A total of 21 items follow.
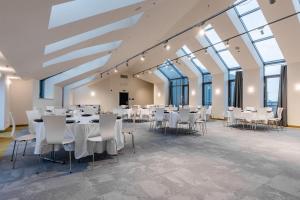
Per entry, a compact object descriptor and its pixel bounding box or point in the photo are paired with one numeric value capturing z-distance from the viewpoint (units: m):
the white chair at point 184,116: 6.37
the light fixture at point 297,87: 8.45
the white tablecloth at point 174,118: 6.54
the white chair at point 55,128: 3.05
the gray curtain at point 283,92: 8.80
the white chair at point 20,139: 3.29
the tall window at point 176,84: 15.38
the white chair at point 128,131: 4.18
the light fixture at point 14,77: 7.48
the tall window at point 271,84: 9.56
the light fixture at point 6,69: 5.75
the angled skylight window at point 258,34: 7.50
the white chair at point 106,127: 3.30
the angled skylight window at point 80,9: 3.23
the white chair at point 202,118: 6.96
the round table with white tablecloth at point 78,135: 3.40
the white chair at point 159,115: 6.93
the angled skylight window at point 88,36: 4.63
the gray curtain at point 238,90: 10.84
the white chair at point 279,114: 7.57
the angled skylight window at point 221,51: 9.56
